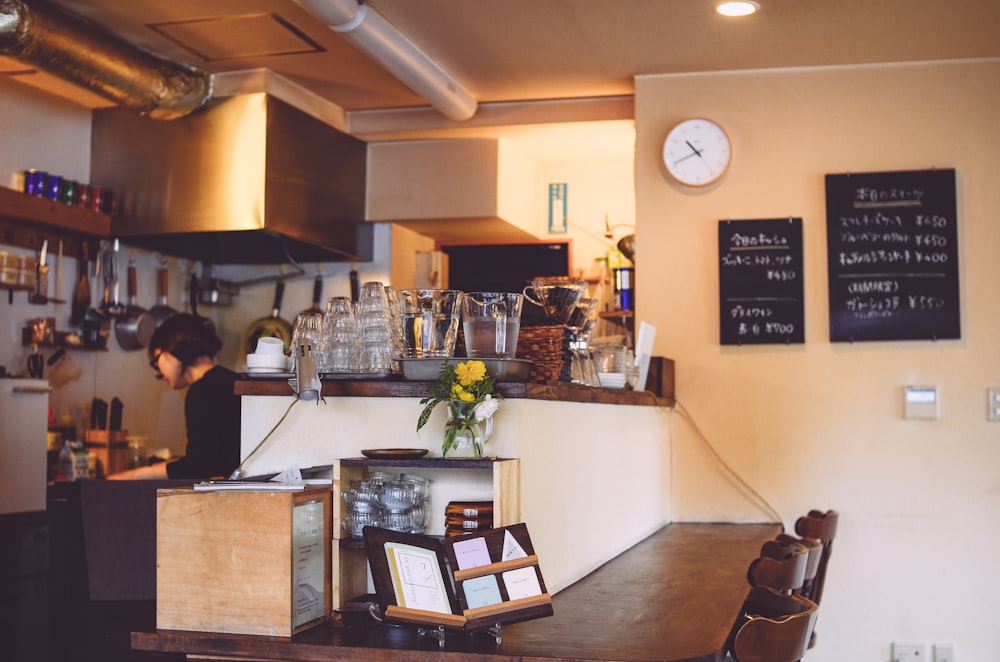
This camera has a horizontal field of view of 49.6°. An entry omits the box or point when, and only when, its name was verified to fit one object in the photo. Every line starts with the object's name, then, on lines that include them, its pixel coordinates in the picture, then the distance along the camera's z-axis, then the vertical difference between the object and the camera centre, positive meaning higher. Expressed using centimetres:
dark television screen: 592 +66
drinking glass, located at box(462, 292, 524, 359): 226 +13
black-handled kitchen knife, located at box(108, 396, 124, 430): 480 -13
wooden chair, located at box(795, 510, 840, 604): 343 -47
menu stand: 184 -34
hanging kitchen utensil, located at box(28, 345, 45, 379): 441 +8
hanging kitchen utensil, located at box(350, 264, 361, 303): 550 +51
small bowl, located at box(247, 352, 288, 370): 238 +5
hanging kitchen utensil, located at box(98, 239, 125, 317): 484 +50
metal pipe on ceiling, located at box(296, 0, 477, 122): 354 +121
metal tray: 220 +3
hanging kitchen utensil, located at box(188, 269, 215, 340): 540 +46
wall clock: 434 +94
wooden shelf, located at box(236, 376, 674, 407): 216 -1
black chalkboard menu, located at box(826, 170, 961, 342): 416 +51
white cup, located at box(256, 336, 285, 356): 240 +9
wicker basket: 249 +9
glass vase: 212 -9
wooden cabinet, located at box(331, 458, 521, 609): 205 -21
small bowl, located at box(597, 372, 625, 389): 316 +2
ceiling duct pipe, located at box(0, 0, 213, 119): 354 +118
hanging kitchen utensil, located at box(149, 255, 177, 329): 514 +41
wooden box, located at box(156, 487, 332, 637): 196 -32
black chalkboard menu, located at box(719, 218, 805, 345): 426 +41
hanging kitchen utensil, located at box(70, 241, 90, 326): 468 +38
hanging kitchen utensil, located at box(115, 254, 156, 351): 495 +27
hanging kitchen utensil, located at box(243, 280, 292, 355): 545 +30
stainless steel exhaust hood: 454 +90
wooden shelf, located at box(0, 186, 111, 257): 418 +65
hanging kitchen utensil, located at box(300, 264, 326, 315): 549 +47
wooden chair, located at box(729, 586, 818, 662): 183 -43
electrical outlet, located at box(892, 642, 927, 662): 414 -102
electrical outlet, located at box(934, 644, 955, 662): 411 -101
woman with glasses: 336 -14
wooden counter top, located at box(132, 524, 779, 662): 180 -45
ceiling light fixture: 361 +127
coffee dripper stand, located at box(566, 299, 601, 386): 276 +12
